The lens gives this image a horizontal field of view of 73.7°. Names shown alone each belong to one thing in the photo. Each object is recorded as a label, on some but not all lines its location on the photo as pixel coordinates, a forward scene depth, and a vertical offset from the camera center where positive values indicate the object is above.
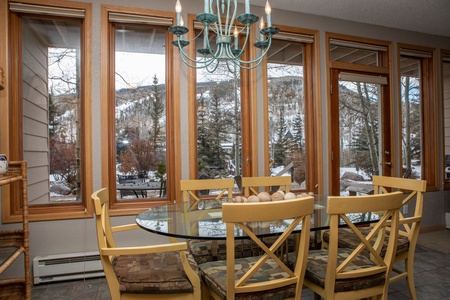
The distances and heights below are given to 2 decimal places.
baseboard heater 2.60 -0.98
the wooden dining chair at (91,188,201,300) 1.49 -0.65
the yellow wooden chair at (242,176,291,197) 2.73 -0.28
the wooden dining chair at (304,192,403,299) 1.48 -0.64
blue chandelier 1.79 +0.78
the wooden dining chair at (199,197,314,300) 1.31 -0.55
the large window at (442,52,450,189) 4.38 +0.60
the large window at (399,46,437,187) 4.21 +0.46
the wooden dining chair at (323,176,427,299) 2.05 -0.66
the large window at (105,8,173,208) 3.00 +0.46
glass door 3.77 +0.26
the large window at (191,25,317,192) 3.32 +0.39
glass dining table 1.59 -0.42
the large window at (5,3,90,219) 2.79 +0.48
